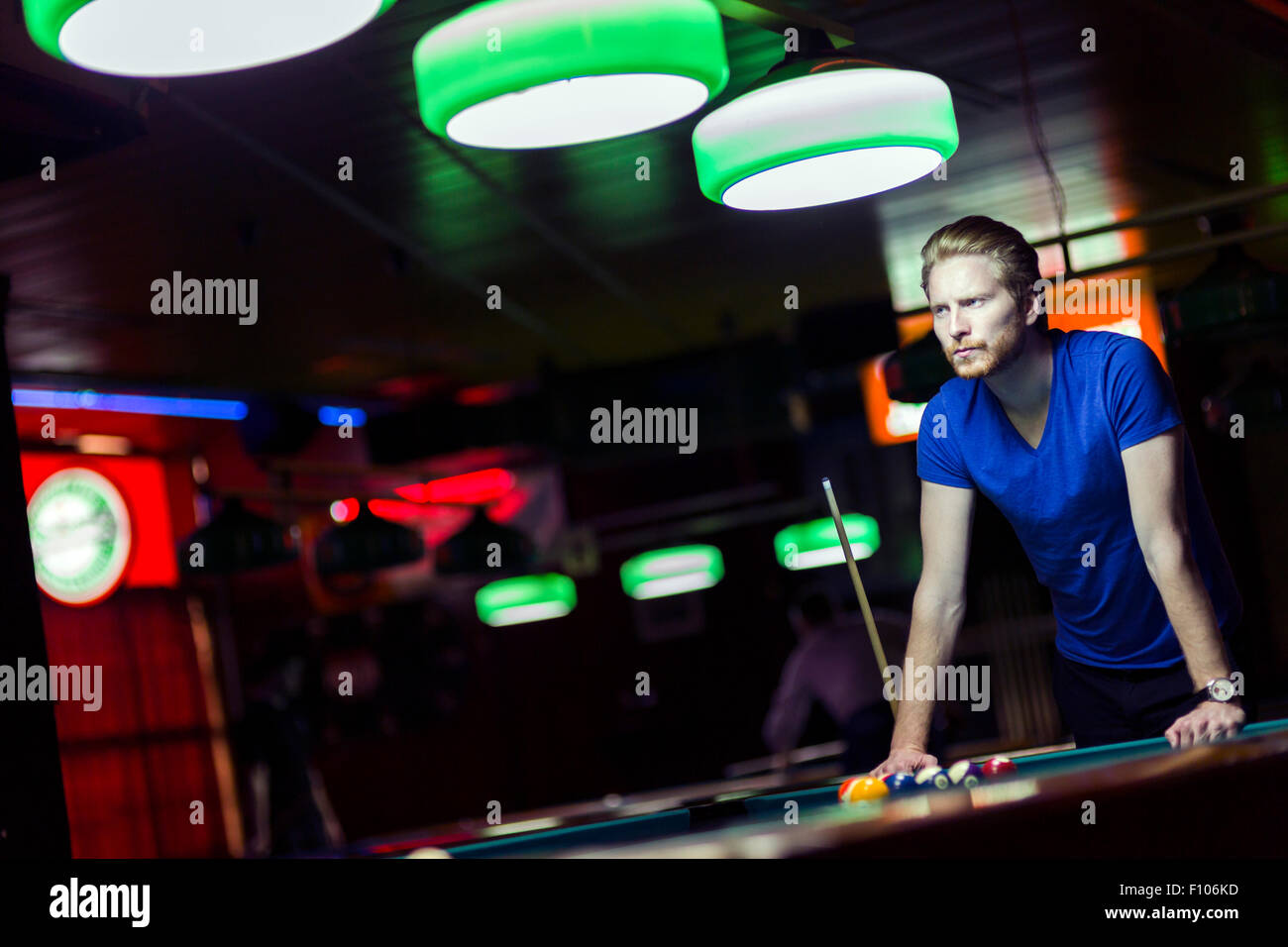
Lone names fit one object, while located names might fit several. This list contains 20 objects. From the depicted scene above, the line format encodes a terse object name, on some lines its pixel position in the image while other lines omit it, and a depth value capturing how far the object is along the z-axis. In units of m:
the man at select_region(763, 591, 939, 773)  7.21
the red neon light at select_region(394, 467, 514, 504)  11.12
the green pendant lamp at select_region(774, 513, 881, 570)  9.32
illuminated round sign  9.14
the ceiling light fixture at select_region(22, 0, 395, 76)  2.27
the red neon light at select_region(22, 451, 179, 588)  9.76
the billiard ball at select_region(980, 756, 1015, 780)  2.56
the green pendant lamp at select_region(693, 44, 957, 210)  2.82
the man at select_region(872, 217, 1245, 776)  2.63
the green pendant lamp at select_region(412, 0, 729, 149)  2.41
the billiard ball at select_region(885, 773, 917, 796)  2.52
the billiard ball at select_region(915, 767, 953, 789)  2.45
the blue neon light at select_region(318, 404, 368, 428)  10.51
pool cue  2.89
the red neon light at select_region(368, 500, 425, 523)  11.02
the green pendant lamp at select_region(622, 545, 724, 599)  10.20
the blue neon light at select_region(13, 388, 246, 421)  9.09
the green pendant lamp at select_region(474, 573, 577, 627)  10.35
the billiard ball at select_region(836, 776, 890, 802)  2.54
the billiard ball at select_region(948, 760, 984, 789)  2.44
